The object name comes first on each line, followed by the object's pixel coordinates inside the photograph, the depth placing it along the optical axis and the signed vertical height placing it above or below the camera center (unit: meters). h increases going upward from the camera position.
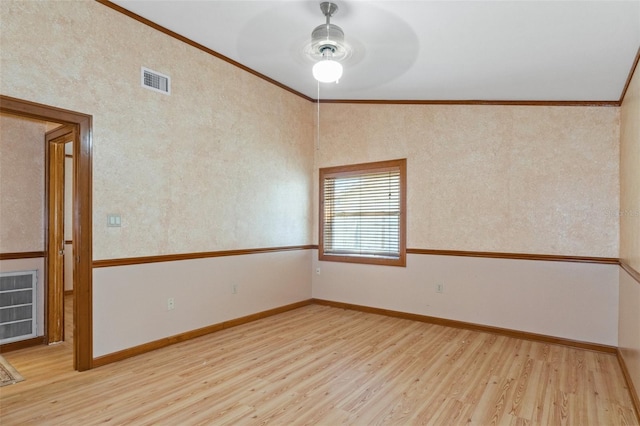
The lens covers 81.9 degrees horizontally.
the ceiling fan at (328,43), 3.09 +1.44
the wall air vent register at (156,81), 3.57 +1.25
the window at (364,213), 5.09 -0.05
